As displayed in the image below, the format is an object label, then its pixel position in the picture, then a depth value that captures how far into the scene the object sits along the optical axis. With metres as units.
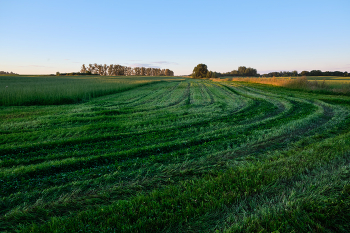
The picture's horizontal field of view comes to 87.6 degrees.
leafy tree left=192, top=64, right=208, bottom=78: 99.04
